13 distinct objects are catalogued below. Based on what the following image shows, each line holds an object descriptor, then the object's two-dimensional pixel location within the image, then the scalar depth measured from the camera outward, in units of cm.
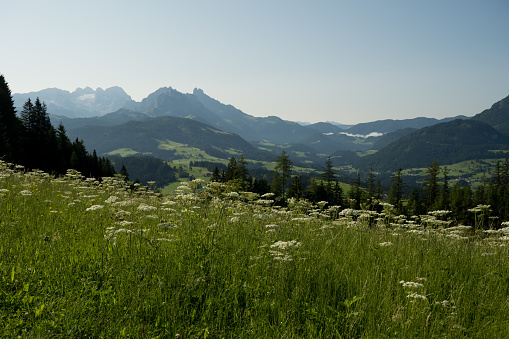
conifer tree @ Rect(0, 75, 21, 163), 4554
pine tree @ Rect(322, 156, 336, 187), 8625
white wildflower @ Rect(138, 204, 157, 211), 529
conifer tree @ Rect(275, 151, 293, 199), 7800
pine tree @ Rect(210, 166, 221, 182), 7324
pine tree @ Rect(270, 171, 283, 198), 7438
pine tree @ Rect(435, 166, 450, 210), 7002
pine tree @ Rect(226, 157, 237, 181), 7694
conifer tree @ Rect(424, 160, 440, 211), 8012
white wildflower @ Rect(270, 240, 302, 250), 439
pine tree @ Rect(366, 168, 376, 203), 9189
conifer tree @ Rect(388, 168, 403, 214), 8669
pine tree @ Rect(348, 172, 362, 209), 6378
